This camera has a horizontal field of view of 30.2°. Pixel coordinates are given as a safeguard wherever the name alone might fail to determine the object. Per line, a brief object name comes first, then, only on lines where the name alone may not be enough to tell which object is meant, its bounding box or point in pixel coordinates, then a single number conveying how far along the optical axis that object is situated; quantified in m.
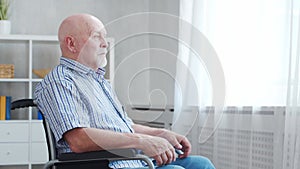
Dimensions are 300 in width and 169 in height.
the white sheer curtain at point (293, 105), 2.72
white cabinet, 4.58
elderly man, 1.97
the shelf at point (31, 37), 4.68
